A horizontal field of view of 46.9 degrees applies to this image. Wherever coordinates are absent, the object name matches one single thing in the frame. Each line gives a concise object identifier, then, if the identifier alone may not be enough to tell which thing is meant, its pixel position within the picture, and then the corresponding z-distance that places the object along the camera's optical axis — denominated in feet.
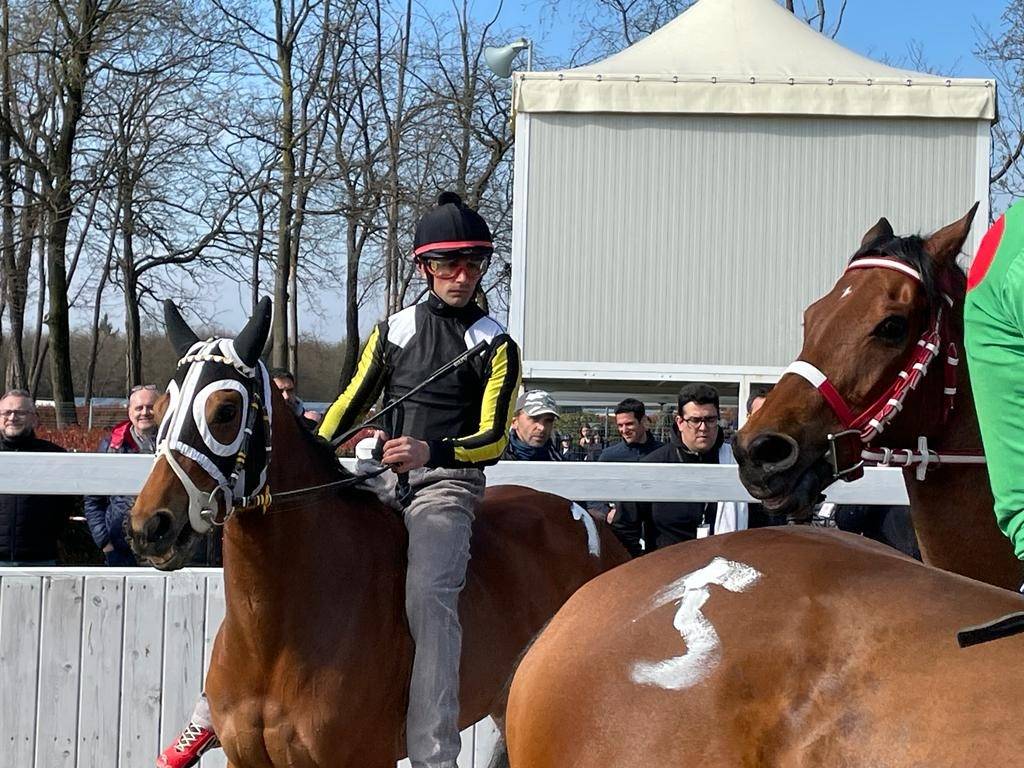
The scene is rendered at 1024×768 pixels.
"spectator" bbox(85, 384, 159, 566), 19.86
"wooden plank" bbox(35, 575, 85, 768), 16.42
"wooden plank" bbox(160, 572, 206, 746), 16.57
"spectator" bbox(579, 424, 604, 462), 38.29
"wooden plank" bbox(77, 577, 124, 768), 16.48
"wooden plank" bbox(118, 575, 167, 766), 16.52
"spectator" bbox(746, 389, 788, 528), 19.43
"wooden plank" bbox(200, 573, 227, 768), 16.66
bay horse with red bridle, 9.61
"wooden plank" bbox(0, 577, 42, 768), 16.38
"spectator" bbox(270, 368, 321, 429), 27.43
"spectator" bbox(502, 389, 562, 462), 24.81
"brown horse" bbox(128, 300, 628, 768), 11.98
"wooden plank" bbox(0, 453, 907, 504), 16.07
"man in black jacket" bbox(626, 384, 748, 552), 19.03
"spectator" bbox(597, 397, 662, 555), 24.28
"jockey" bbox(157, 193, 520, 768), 13.08
